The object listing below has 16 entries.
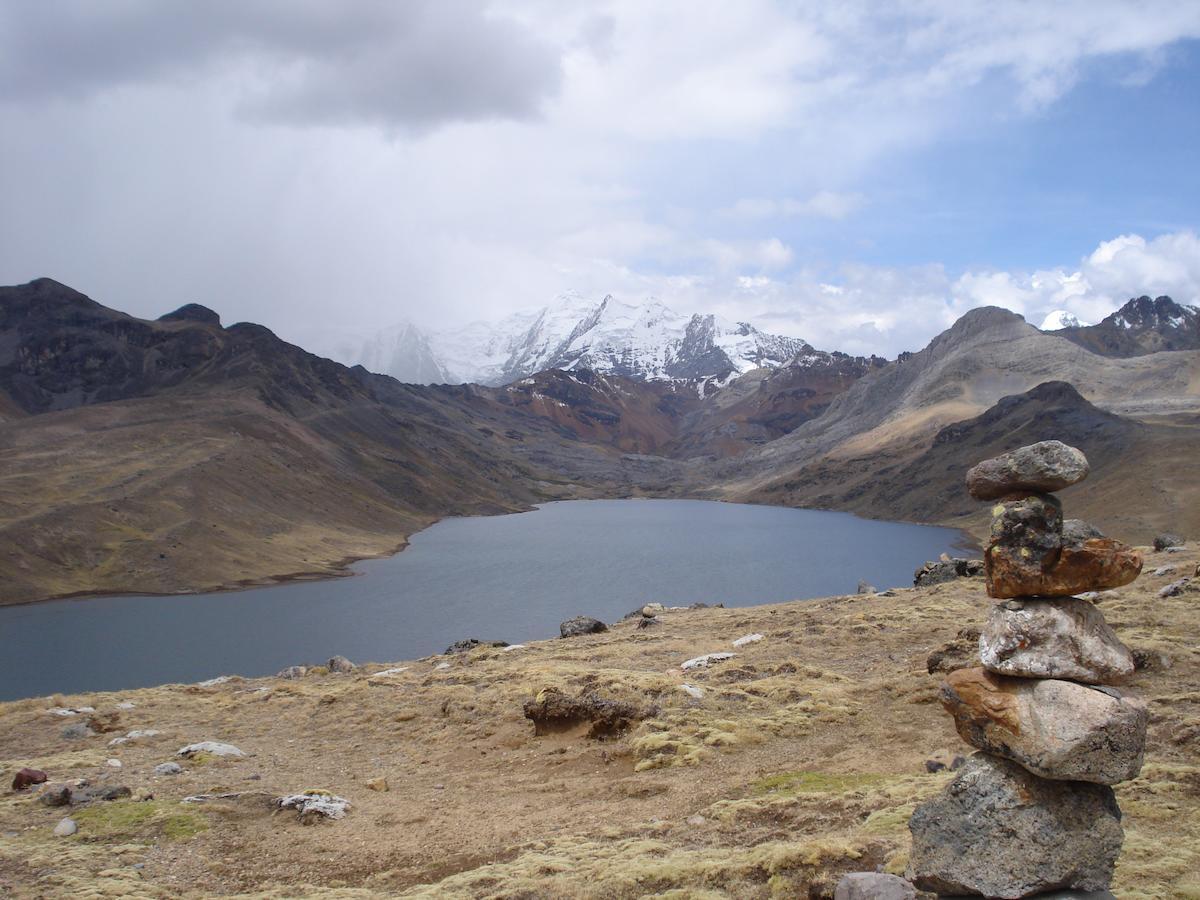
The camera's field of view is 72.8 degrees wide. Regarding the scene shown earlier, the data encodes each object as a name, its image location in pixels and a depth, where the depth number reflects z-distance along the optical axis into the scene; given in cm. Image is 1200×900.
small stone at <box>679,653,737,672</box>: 2669
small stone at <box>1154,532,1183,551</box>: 4126
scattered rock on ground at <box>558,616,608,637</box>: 3959
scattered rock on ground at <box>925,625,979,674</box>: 2170
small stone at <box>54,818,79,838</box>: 1602
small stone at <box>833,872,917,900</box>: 1011
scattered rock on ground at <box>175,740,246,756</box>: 2227
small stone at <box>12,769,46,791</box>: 1903
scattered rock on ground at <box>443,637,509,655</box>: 3969
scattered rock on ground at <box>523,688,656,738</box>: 2111
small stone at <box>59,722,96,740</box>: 2555
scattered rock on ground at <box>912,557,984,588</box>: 4038
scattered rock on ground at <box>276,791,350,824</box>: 1716
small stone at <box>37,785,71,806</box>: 1770
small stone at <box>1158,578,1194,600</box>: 2644
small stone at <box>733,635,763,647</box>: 3000
